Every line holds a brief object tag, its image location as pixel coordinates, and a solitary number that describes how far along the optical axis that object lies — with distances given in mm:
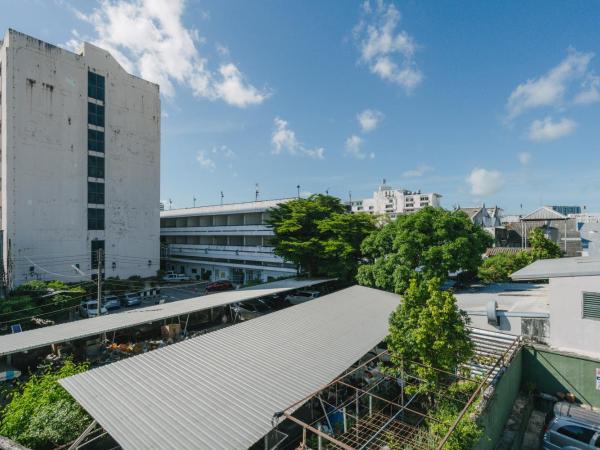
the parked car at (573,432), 8461
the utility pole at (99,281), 16894
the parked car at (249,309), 20153
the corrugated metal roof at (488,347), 11305
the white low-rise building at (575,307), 11125
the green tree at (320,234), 22484
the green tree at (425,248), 17906
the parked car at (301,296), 22564
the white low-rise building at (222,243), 33844
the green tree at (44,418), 7465
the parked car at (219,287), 30938
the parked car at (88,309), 24028
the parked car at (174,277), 37797
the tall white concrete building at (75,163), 27188
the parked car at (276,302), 22578
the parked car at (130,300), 28094
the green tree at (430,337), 9133
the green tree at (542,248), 22953
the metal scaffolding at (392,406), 7992
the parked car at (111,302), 26316
